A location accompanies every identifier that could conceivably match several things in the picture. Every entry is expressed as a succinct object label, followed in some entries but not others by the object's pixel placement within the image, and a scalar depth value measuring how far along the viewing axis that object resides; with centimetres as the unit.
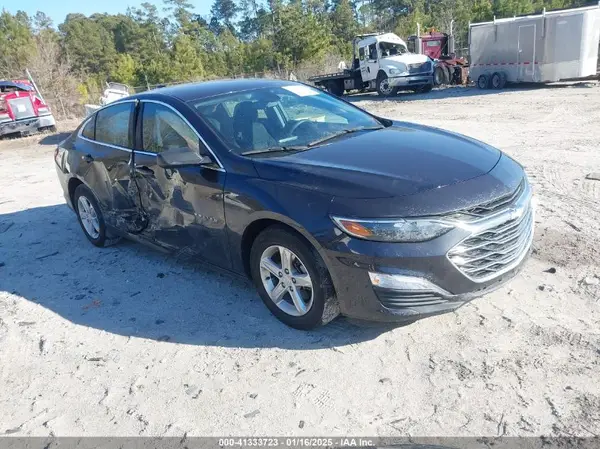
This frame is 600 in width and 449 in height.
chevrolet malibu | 300
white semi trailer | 1808
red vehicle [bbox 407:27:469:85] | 2398
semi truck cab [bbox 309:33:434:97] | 2253
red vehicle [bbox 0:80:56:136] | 1617
